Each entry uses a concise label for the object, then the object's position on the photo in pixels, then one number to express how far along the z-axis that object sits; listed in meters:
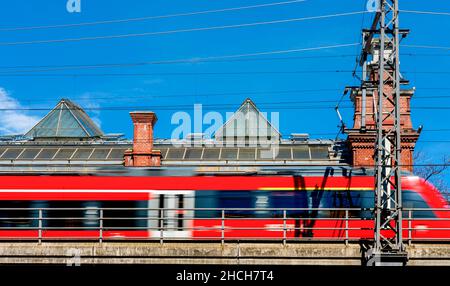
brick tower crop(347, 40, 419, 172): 34.62
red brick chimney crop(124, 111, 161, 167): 35.66
